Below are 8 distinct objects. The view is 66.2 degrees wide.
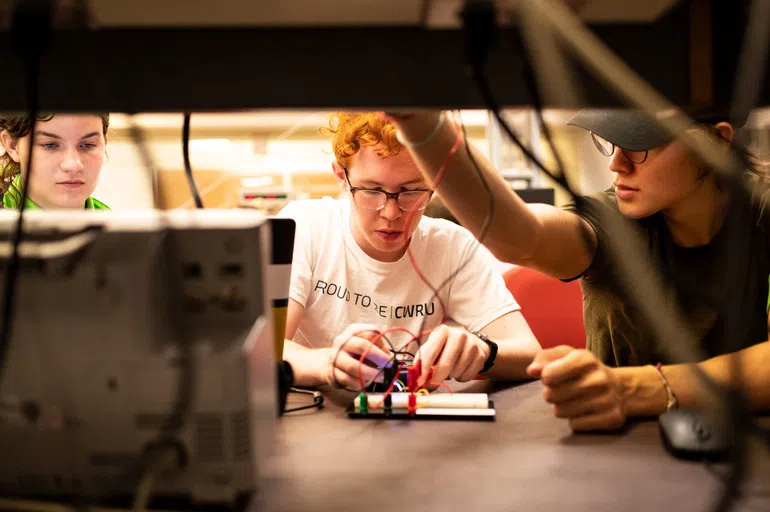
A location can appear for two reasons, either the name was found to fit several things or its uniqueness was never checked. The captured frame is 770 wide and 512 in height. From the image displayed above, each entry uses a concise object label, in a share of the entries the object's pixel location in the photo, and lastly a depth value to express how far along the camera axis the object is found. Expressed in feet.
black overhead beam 1.85
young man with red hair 4.41
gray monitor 1.61
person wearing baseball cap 2.73
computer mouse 1.93
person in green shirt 4.80
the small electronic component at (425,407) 2.57
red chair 5.43
